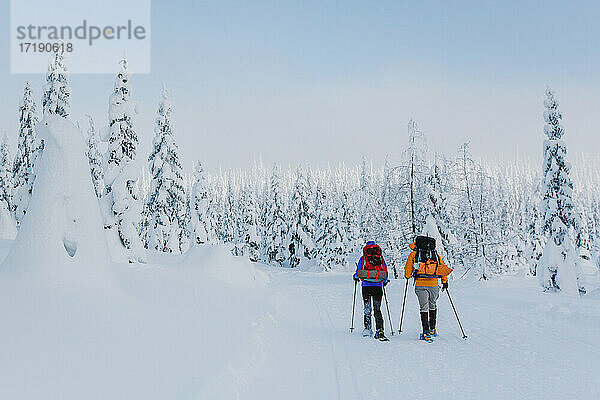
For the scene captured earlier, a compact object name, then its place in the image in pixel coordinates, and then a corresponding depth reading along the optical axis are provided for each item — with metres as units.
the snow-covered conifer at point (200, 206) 42.78
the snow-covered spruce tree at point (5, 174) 41.44
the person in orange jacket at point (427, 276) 9.73
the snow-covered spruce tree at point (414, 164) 29.89
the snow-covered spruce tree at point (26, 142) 30.61
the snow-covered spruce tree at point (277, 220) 59.59
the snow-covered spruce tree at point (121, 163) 24.19
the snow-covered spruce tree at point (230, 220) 79.75
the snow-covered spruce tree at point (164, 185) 34.94
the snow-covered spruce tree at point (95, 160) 42.22
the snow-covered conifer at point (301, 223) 54.06
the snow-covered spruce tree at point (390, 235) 51.47
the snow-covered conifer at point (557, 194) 26.68
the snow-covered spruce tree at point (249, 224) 62.97
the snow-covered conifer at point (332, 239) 56.62
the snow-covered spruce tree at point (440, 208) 35.44
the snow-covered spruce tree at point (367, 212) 77.64
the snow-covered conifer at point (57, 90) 29.53
